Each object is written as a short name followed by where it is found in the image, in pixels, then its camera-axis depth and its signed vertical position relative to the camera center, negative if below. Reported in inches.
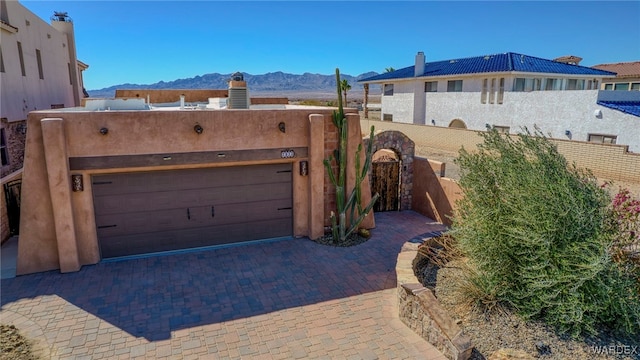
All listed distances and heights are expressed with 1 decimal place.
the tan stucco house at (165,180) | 363.6 -69.1
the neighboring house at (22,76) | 587.2 +63.7
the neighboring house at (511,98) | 946.1 +32.1
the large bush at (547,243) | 245.9 -87.0
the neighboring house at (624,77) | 1495.0 +115.5
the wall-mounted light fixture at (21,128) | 646.7 -27.0
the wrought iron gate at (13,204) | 462.6 -106.8
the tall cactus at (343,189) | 451.5 -88.3
